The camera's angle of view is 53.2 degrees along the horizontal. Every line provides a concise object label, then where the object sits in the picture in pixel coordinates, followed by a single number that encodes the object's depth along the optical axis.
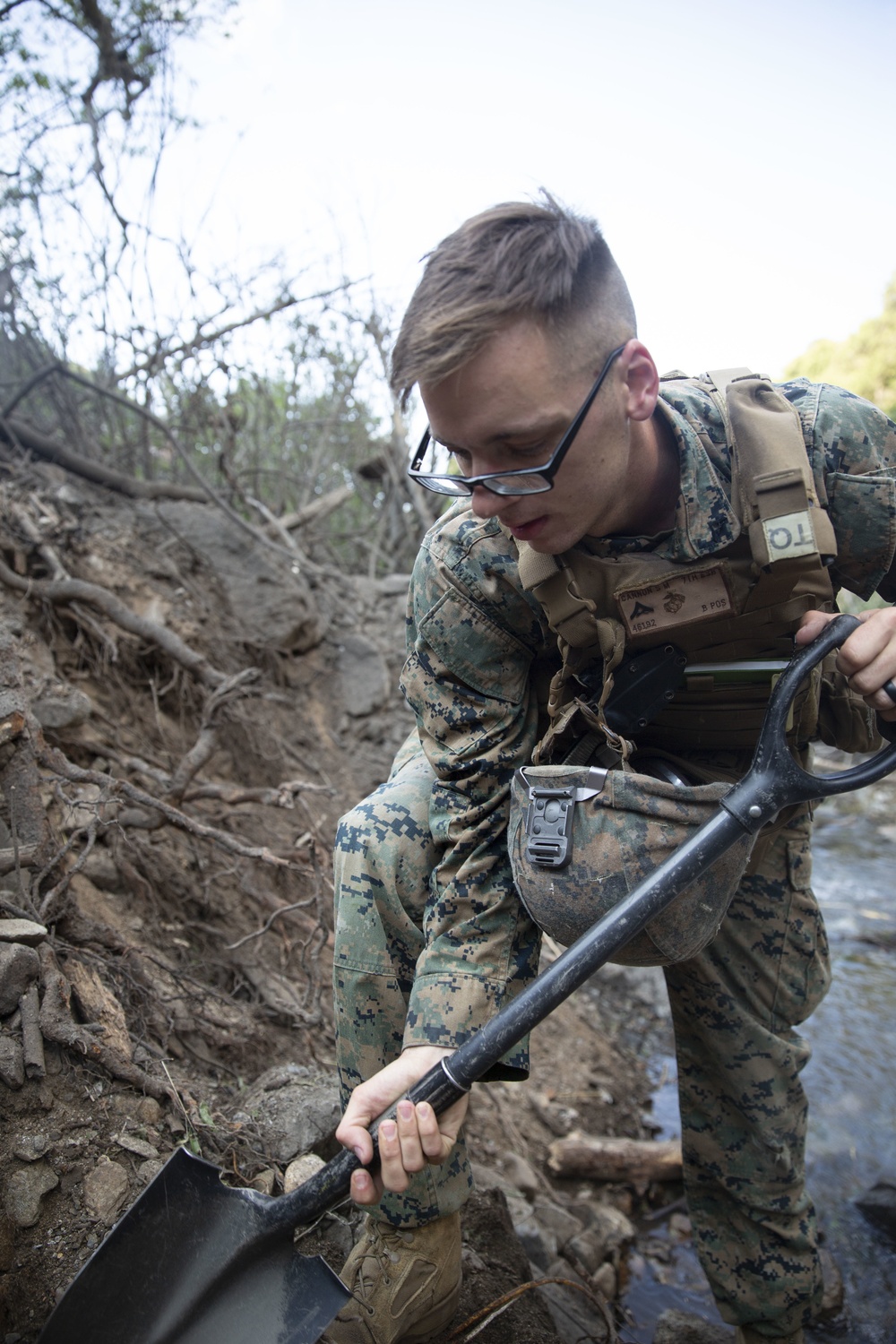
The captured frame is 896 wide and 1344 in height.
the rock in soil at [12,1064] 1.70
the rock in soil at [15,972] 1.79
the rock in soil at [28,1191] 1.57
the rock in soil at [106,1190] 1.64
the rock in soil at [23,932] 1.89
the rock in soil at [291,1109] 1.93
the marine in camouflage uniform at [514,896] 1.63
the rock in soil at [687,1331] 2.20
